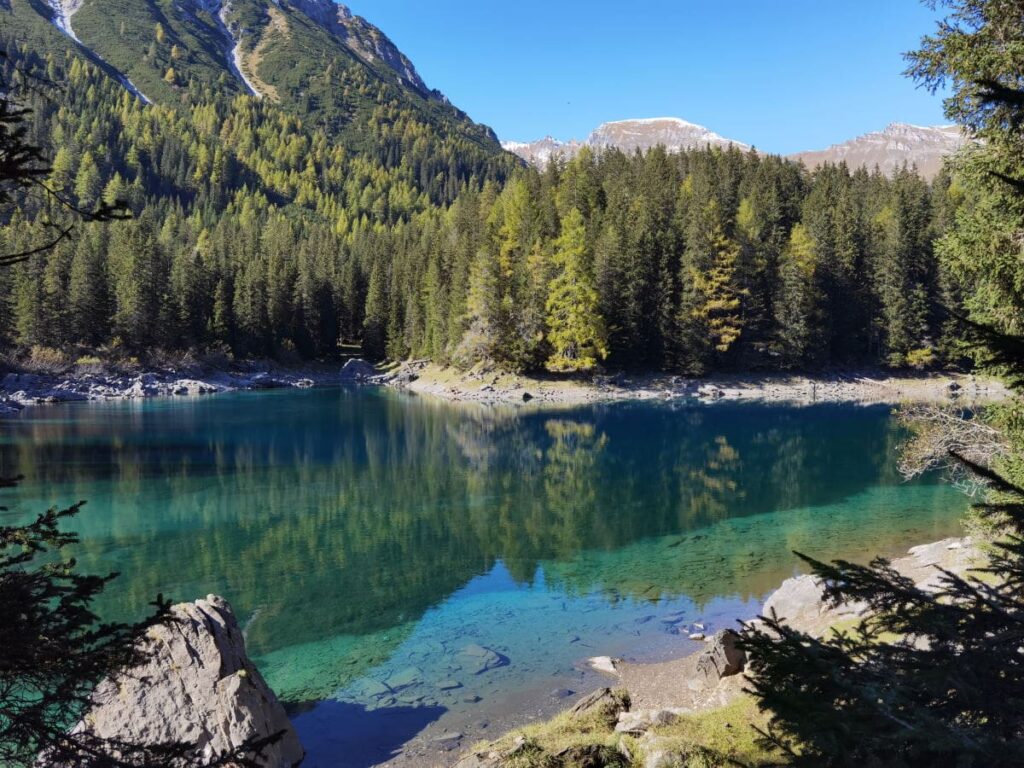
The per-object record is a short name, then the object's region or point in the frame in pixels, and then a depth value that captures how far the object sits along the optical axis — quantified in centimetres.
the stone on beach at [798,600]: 1288
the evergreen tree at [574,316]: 6016
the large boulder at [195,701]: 873
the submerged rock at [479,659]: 1257
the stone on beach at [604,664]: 1227
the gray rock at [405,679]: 1201
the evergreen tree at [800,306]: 6322
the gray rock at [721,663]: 1084
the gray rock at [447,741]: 990
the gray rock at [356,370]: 8356
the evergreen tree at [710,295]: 6338
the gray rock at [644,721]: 850
